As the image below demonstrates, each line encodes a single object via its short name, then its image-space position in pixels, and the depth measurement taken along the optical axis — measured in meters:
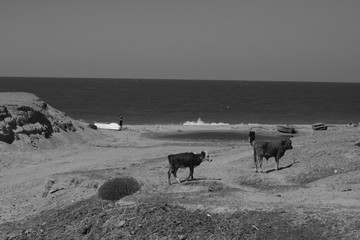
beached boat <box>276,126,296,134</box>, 52.88
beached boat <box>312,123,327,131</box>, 53.91
